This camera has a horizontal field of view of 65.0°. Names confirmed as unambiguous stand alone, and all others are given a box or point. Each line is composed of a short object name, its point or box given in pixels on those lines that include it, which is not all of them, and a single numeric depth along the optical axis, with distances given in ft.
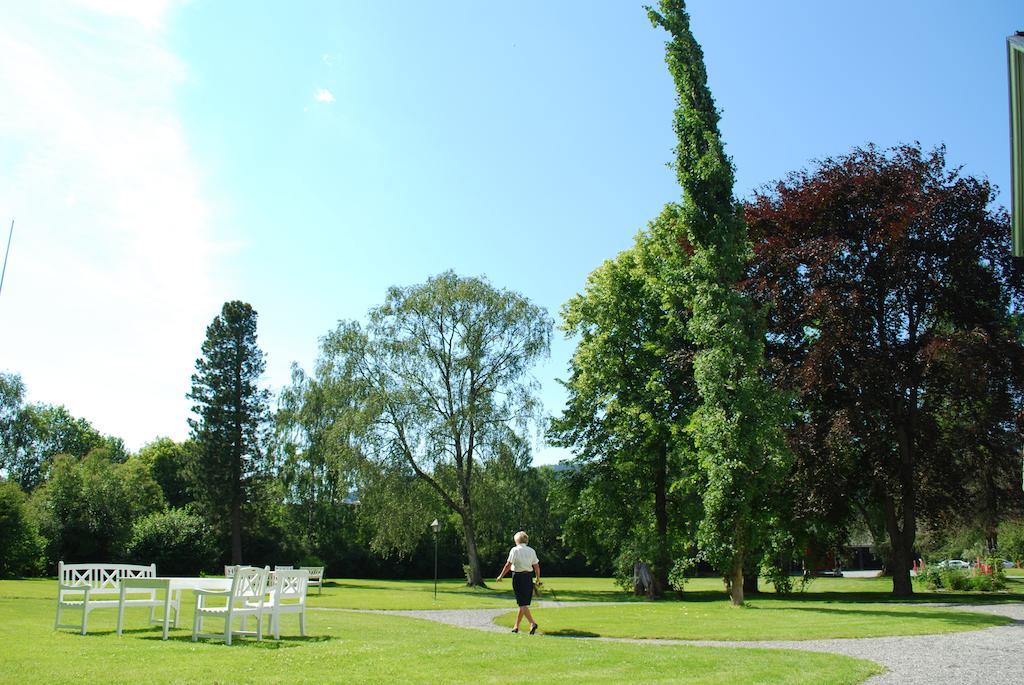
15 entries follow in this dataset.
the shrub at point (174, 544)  147.54
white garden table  37.40
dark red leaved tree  78.43
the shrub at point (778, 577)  87.66
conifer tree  159.84
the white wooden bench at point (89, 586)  38.08
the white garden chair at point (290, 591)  38.50
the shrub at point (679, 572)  82.12
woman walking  43.01
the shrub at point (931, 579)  100.07
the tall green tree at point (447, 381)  118.93
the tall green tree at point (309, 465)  161.27
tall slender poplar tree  66.33
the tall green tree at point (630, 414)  94.38
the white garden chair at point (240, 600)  35.40
